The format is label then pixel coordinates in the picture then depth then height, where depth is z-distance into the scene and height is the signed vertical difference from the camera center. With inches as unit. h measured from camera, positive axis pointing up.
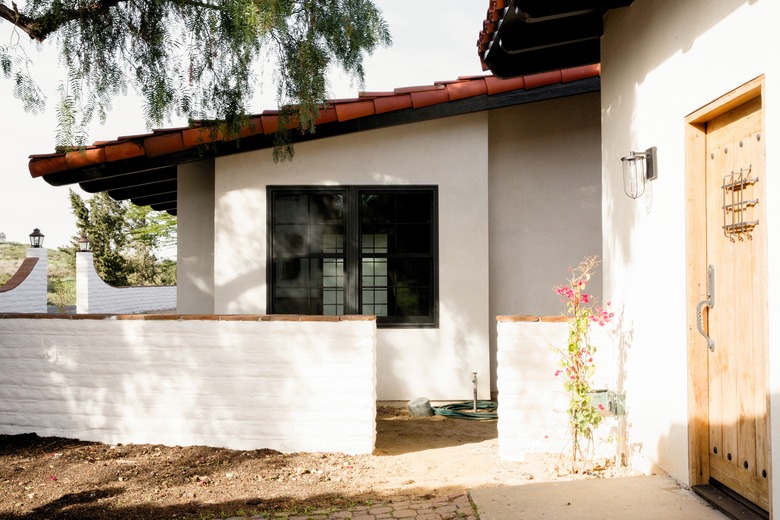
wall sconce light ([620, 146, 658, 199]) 172.2 +26.8
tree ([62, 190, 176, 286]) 951.0 +58.2
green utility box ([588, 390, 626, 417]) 190.6 -34.5
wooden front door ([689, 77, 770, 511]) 126.3 -5.3
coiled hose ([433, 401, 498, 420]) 276.1 -54.6
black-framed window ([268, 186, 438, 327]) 295.7 +11.2
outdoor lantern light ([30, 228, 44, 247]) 575.2 +34.2
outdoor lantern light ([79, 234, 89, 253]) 669.3 +32.4
